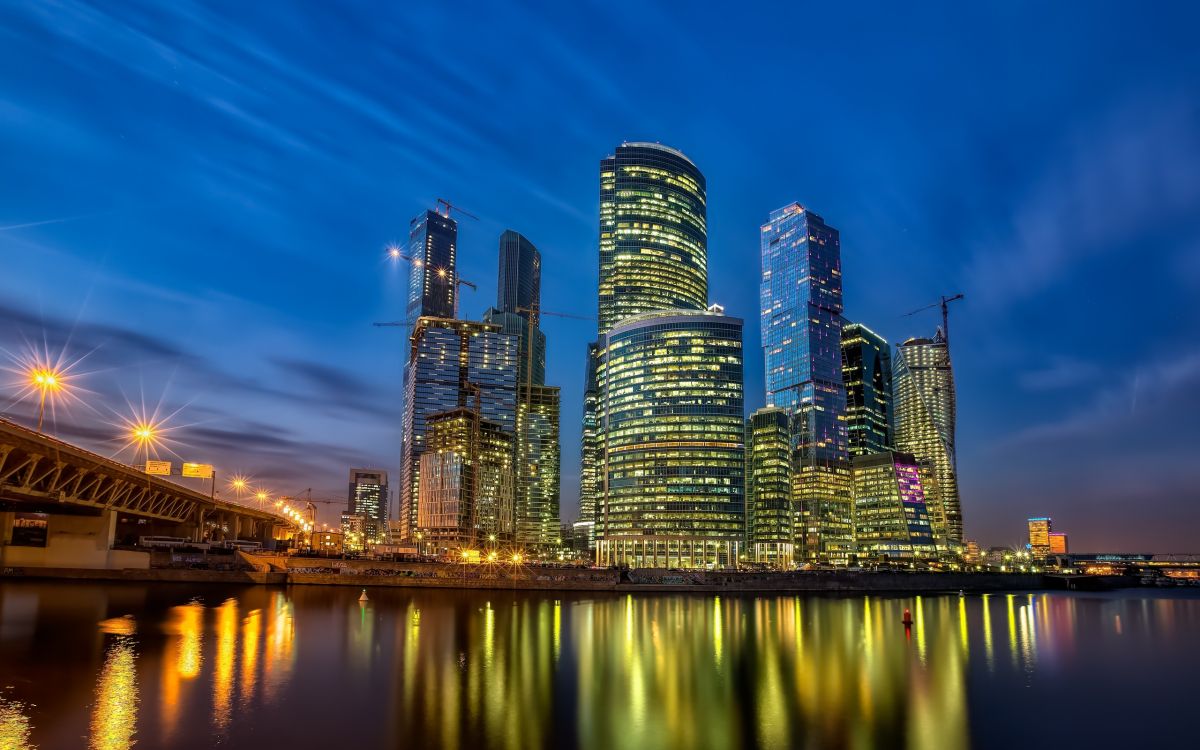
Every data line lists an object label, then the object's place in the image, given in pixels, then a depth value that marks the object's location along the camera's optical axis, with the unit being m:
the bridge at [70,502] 78.31
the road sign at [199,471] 149.88
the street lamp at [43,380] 75.75
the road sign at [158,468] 134.00
